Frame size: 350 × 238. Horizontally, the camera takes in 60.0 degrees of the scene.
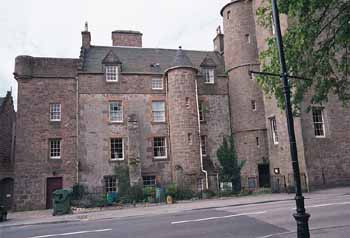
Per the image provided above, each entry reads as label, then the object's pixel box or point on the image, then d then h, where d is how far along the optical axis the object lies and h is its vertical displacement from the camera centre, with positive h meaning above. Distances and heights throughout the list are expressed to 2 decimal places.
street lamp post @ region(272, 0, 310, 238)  5.29 +0.35
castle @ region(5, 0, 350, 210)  24.44 +4.15
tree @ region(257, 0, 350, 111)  8.31 +3.43
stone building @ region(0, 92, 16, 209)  27.62 +3.01
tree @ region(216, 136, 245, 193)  25.78 +0.32
